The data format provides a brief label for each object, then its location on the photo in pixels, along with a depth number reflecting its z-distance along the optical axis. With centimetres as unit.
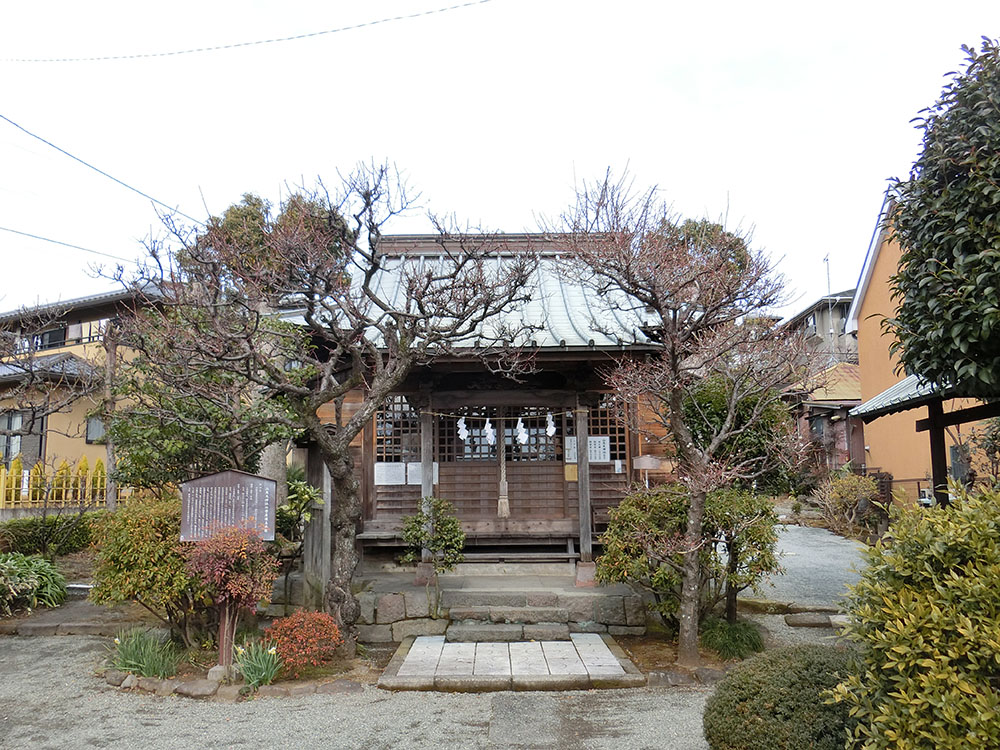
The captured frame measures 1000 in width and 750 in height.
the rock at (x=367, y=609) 924
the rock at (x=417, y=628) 923
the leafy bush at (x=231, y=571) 715
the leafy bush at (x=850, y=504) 1775
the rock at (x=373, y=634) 920
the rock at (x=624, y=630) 934
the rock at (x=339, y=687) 707
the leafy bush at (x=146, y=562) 754
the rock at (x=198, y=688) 690
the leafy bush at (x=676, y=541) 805
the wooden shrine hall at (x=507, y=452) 1079
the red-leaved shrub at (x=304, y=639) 732
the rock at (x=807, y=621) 962
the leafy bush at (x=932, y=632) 289
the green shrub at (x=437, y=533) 967
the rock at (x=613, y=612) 935
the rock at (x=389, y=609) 926
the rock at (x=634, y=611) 935
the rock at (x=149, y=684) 709
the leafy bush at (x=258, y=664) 709
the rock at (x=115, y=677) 735
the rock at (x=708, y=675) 733
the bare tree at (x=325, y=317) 749
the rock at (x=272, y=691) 696
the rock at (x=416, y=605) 930
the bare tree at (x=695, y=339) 754
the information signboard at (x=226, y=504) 755
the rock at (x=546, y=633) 894
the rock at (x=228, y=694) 684
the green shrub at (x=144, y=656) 734
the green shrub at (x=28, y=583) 1016
